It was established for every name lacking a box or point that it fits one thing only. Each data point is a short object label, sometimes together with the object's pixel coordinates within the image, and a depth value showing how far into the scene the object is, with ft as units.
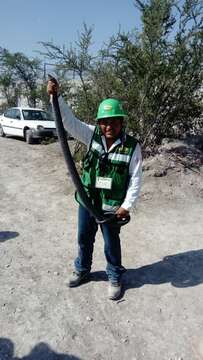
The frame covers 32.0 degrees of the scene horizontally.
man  9.95
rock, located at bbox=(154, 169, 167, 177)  21.65
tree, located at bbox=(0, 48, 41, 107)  67.97
